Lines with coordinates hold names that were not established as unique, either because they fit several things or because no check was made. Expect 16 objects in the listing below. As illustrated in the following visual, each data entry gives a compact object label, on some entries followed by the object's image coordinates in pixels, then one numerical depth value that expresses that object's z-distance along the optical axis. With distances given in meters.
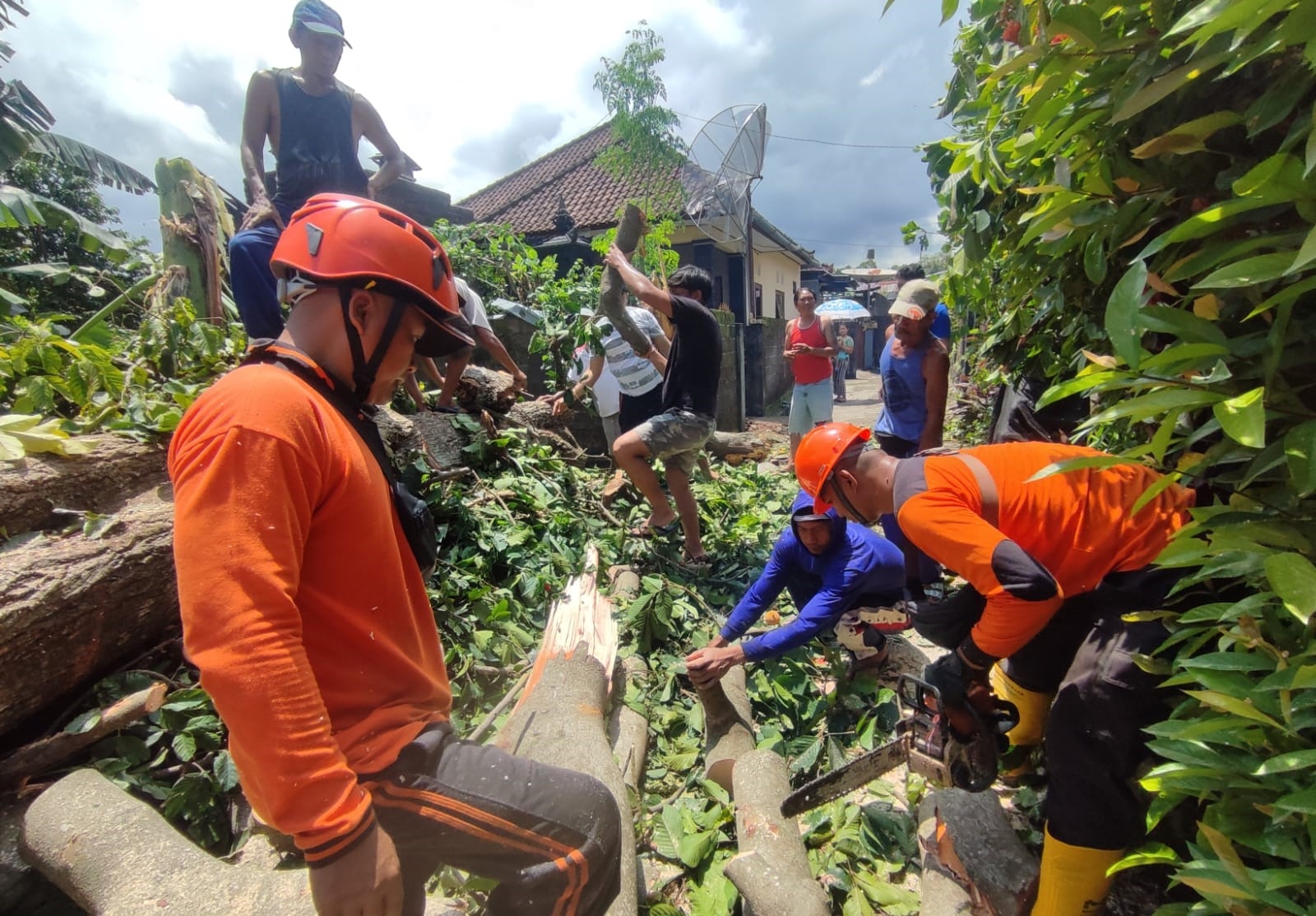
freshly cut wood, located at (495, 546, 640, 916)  2.37
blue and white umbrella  13.41
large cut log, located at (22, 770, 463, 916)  1.84
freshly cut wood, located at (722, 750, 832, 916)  1.88
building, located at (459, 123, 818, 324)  15.32
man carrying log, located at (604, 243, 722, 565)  4.46
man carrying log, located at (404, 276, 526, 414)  4.97
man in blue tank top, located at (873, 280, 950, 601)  4.21
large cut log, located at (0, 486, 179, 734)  2.17
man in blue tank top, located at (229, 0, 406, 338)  3.28
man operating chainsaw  1.74
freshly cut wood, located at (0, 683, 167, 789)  2.23
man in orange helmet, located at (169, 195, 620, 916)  1.12
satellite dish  9.48
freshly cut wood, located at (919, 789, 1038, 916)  1.97
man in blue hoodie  3.07
